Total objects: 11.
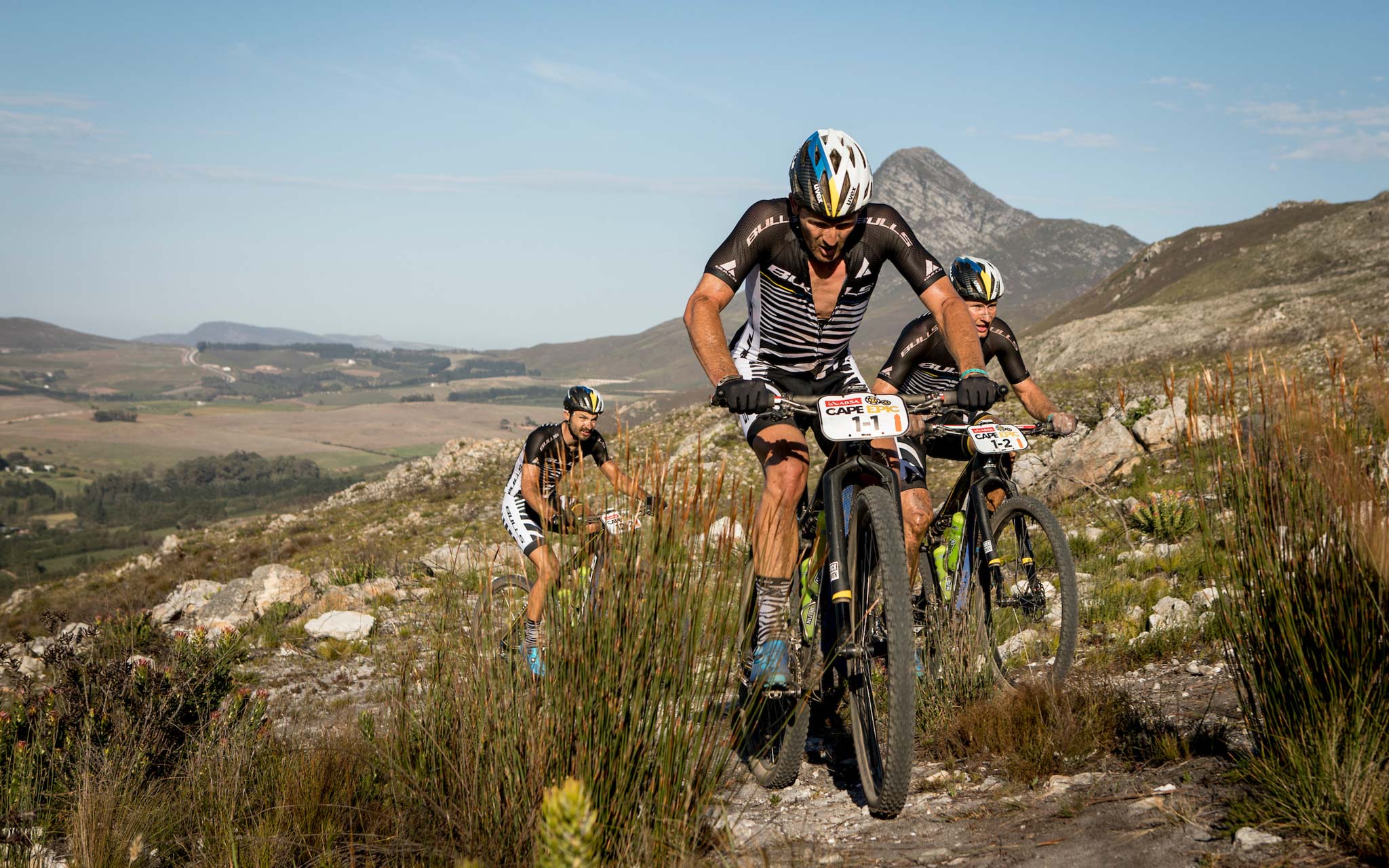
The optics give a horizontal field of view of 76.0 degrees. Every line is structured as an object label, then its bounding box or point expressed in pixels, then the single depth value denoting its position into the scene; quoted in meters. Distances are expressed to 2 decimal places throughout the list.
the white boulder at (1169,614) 5.51
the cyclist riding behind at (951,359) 6.09
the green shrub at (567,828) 2.07
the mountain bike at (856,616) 3.32
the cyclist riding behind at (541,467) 6.82
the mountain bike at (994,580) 4.66
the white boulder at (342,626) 9.90
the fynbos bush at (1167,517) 8.09
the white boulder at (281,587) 12.04
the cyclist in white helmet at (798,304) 3.98
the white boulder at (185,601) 12.16
